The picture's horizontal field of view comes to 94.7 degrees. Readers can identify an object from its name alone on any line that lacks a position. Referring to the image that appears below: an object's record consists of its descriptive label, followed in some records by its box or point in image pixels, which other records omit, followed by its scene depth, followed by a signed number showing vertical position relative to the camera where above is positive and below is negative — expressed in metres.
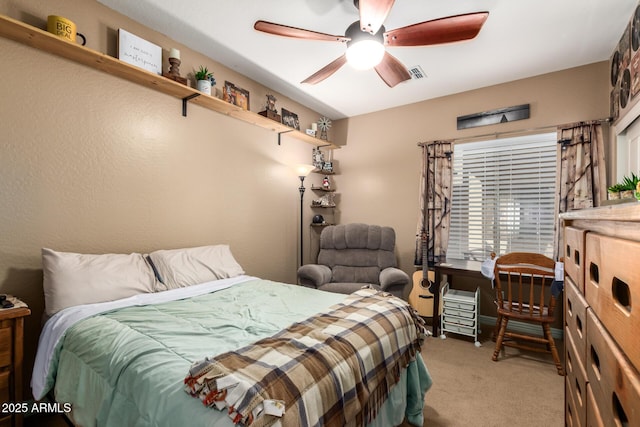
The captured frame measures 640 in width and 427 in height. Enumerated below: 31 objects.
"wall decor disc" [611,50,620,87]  2.54 +1.32
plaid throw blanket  0.90 -0.57
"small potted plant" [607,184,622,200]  2.01 +0.18
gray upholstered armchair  3.25 -0.55
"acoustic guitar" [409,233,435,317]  3.38 -0.90
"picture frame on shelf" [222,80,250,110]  3.00 +1.24
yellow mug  1.87 +1.18
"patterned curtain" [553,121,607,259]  2.75 +0.45
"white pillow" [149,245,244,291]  2.28 -0.44
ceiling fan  1.67 +1.14
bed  0.99 -0.58
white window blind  3.19 +0.21
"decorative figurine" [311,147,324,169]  4.31 +0.81
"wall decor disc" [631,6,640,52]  2.07 +1.34
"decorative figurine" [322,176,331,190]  4.41 +0.44
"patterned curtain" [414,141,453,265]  3.53 +0.16
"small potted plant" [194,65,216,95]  2.71 +1.21
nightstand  1.49 -0.76
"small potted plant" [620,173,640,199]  1.90 +0.18
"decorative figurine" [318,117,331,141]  4.33 +1.30
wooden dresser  0.49 -0.23
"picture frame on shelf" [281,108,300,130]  3.74 +1.22
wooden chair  2.46 -0.74
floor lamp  3.73 +0.40
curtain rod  2.79 +0.92
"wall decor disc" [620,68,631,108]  2.30 +1.04
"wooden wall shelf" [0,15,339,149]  1.77 +1.07
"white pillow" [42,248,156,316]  1.74 -0.43
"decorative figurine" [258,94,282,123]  3.29 +1.15
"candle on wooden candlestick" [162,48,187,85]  2.48 +1.24
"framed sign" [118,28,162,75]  2.23 +1.26
